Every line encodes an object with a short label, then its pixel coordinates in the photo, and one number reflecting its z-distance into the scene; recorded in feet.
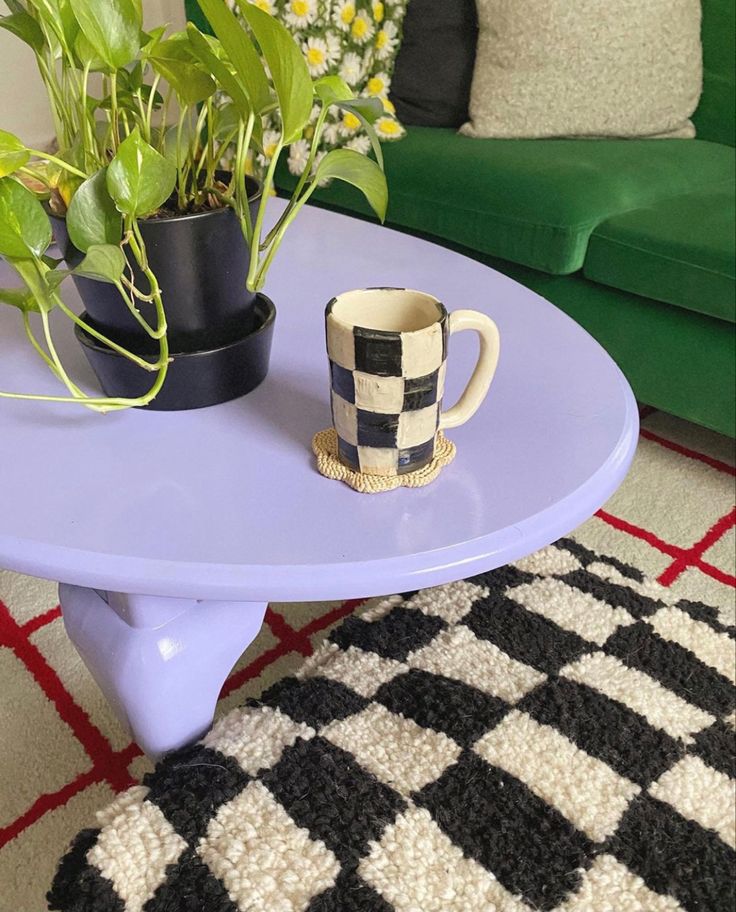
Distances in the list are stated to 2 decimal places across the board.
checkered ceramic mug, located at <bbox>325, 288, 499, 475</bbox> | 1.71
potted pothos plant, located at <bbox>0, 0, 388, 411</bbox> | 1.68
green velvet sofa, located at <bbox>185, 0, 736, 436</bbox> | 4.18
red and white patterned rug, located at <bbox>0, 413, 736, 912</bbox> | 2.77
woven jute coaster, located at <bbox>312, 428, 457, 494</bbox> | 1.87
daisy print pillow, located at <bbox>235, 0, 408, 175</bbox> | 4.85
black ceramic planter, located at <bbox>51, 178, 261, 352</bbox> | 1.88
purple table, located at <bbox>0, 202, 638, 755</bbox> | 1.67
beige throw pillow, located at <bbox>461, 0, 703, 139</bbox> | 5.04
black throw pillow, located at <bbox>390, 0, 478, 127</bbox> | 5.45
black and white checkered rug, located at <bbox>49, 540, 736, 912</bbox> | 1.92
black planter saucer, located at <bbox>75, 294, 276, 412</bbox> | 2.06
